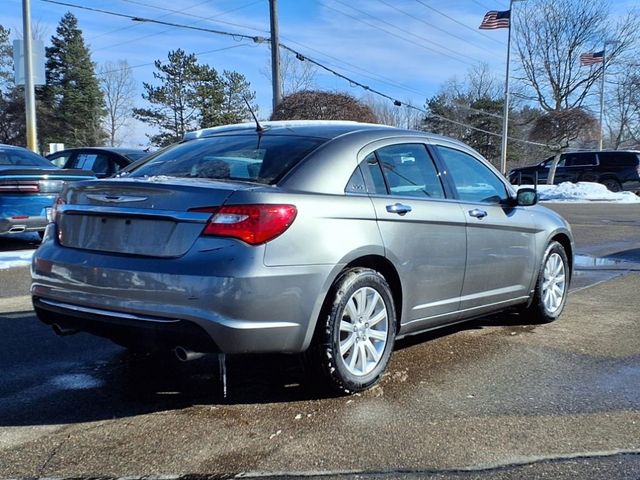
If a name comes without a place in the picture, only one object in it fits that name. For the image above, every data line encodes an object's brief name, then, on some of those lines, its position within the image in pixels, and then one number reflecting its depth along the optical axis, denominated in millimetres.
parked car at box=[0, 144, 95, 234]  9008
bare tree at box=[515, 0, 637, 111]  41625
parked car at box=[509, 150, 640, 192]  26594
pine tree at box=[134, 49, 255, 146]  50000
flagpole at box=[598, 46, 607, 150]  40375
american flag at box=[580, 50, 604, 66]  35750
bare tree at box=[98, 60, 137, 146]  62812
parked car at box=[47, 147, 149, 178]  11609
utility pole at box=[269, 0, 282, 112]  20812
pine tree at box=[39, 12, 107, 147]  55469
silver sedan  3334
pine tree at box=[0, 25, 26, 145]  55500
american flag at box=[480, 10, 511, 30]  30484
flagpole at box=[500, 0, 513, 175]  35000
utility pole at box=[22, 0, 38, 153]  17031
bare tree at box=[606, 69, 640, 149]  47934
